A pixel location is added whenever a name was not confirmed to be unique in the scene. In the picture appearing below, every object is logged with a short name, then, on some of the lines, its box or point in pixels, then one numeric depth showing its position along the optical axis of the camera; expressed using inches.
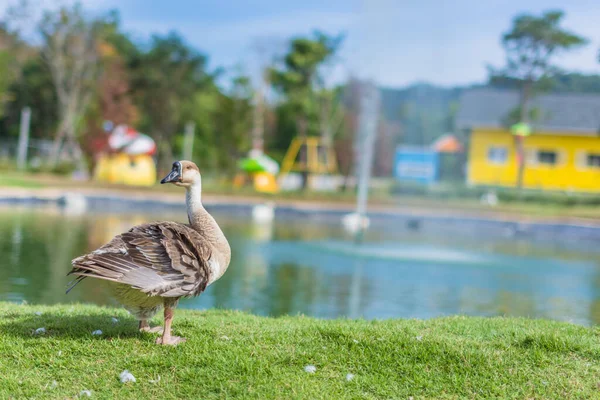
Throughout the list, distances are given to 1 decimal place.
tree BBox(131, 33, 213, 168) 1625.2
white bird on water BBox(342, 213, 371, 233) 802.8
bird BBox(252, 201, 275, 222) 900.1
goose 172.2
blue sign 1309.1
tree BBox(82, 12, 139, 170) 1250.8
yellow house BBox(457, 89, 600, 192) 1390.3
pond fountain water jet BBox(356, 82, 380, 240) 938.1
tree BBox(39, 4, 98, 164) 1386.6
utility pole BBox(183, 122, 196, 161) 1557.6
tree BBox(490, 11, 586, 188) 1251.2
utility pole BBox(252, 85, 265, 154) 1550.2
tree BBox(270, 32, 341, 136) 1477.6
